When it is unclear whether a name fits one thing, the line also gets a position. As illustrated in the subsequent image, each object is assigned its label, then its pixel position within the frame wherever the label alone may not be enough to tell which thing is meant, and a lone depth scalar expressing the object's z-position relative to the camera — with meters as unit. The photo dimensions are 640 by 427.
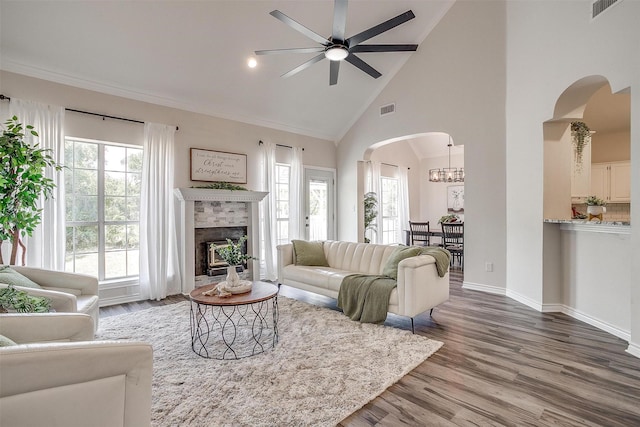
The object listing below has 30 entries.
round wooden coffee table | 2.84
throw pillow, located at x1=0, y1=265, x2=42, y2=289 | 2.50
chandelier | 7.99
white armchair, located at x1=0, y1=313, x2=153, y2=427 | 1.06
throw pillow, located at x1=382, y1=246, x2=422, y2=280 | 3.62
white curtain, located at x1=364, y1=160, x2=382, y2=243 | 8.08
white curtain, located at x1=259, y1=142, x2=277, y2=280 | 5.88
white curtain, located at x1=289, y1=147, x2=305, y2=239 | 6.35
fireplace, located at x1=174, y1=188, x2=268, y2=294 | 4.85
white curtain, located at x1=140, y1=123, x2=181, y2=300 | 4.55
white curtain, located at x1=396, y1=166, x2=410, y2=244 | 8.97
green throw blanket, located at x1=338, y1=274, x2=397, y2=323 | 3.44
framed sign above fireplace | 5.14
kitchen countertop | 3.16
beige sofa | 3.27
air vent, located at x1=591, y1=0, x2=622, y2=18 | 3.09
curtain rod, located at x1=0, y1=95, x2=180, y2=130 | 4.04
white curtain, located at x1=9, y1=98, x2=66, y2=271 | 3.71
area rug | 2.00
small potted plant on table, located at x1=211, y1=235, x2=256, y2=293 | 3.07
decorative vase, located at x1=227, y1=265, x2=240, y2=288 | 3.10
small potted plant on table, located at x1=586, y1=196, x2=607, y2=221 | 3.82
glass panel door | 6.79
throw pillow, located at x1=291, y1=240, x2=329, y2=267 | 4.65
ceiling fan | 3.17
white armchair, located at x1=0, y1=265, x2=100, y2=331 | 2.94
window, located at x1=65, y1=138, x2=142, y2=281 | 4.22
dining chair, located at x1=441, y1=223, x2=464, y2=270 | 6.73
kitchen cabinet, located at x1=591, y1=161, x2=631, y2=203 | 6.15
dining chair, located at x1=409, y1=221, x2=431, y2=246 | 7.52
